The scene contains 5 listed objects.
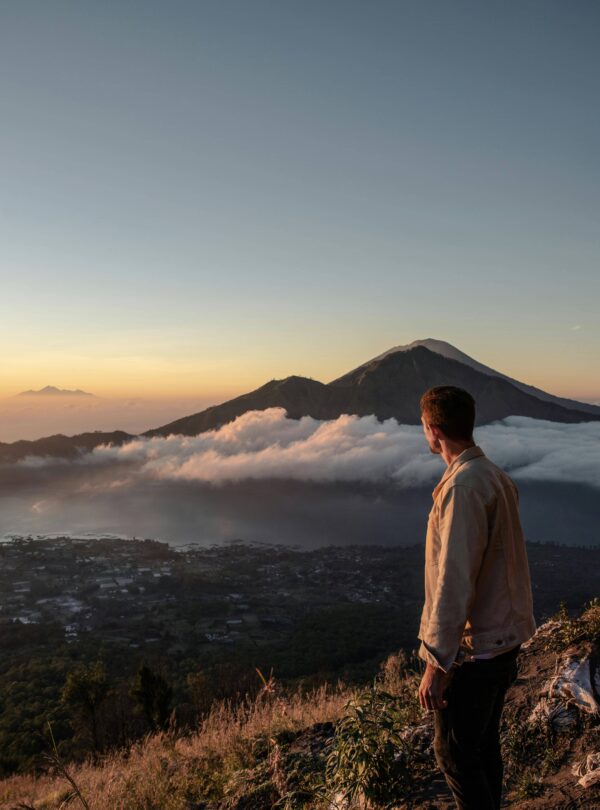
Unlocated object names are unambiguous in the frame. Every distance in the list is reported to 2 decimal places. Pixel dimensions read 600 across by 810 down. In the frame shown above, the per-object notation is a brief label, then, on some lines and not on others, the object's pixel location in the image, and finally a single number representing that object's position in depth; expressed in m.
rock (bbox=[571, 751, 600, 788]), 3.14
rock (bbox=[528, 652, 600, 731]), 3.93
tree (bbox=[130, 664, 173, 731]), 24.61
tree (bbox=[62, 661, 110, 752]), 23.27
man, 2.38
